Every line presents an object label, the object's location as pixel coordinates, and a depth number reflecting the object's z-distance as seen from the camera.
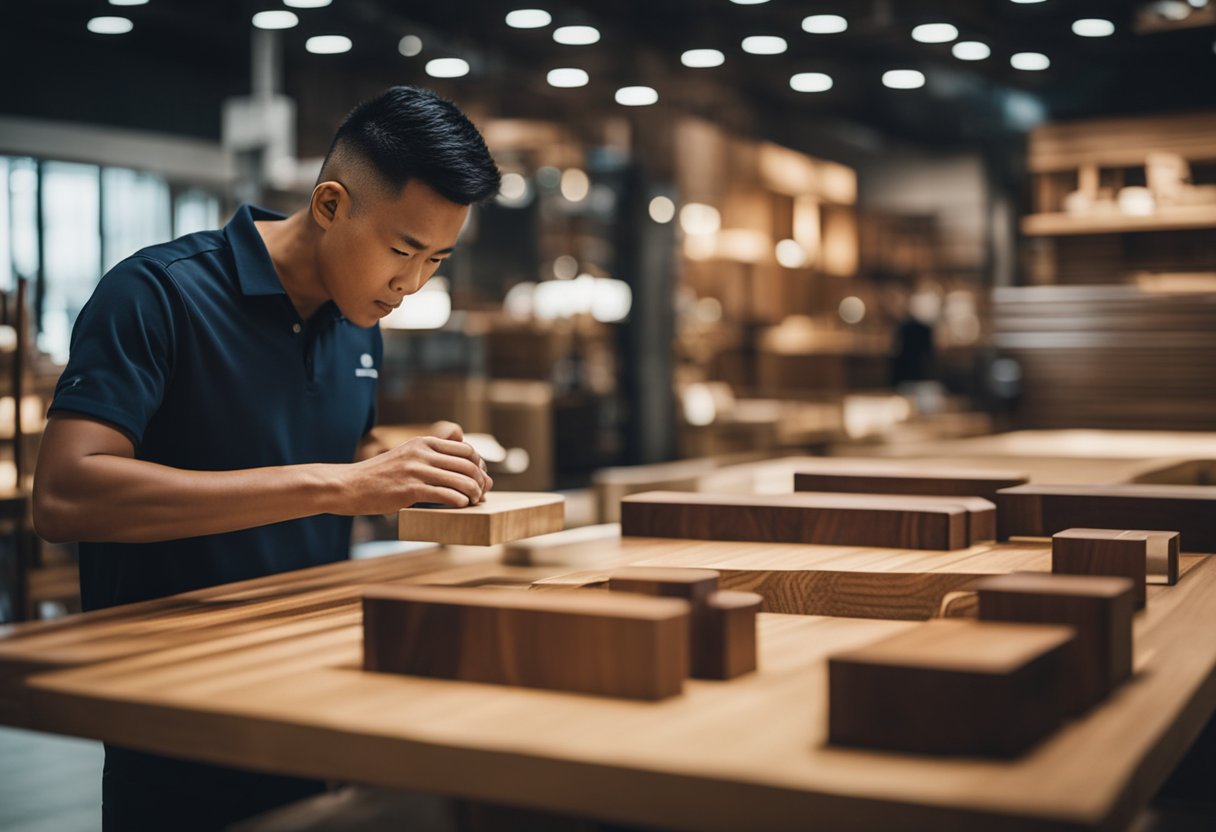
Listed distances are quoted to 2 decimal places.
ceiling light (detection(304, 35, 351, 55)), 5.68
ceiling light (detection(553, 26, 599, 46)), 5.24
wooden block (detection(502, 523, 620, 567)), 1.55
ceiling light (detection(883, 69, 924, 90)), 5.48
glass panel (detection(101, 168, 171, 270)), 12.27
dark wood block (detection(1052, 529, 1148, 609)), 1.26
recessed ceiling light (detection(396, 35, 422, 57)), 7.09
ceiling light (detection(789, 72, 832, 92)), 5.66
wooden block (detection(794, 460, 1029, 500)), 1.90
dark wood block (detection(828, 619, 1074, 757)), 0.78
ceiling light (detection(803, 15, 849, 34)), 4.70
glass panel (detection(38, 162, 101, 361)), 11.53
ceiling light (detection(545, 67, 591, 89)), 6.20
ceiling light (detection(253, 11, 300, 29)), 4.86
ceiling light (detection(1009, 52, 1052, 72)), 4.98
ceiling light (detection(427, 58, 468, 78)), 6.54
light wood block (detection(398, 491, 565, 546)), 1.42
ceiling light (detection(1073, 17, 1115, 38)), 4.58
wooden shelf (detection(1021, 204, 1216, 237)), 6.19
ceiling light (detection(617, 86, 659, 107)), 6.17
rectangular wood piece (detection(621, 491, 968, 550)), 1.59
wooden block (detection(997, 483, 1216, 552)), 1.68
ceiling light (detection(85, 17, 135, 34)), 5.07
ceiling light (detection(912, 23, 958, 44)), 4.70
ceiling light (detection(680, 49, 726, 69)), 5.21
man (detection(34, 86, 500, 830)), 1.39
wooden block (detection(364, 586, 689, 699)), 0.92
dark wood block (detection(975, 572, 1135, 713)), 0.92
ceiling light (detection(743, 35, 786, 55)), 4.92
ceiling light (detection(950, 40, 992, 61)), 4.88
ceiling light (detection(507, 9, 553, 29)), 5.09
